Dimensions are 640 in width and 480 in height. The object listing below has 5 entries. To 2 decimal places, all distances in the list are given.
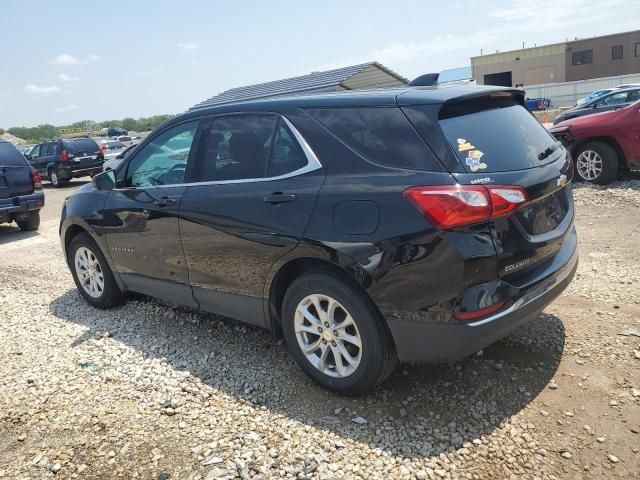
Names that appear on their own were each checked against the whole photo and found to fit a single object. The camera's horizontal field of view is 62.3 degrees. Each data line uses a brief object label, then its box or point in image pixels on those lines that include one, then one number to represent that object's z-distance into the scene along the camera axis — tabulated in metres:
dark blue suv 9.06
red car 8.18
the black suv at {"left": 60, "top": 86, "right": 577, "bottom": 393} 2.70
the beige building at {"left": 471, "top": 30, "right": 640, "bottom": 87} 55.62
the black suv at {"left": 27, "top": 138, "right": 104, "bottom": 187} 18.17
